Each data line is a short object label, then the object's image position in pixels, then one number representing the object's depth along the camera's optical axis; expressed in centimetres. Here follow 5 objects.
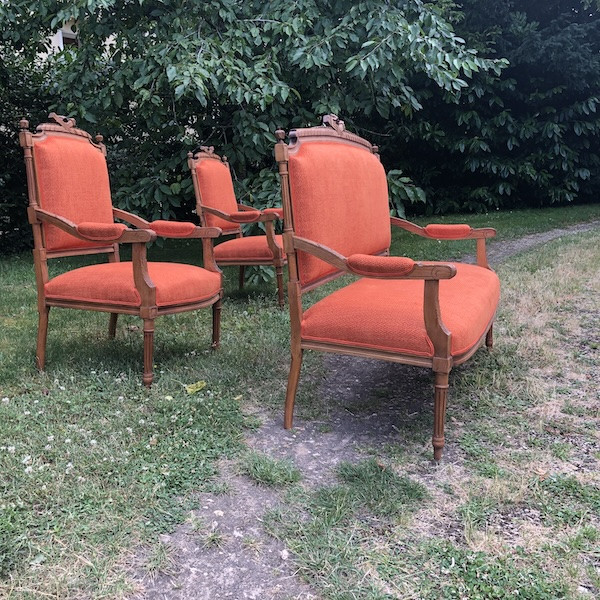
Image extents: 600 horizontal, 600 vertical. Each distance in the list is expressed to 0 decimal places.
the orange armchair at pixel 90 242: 254
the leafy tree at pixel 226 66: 436
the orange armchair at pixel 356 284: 187
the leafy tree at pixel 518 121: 892
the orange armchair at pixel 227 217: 400
